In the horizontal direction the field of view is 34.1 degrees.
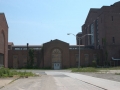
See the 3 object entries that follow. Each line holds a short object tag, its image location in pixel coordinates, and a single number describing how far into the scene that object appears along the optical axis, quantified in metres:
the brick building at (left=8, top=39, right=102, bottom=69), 68.55
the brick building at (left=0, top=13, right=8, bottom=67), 54.41
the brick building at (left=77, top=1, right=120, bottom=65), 64.92
